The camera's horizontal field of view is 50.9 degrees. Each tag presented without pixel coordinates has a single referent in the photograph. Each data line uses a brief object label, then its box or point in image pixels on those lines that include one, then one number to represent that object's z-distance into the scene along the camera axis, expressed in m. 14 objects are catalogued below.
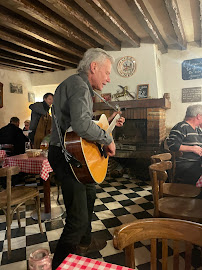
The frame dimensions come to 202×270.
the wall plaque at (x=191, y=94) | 5.04
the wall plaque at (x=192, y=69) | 4.98
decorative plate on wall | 4.80
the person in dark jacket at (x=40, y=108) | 3.97
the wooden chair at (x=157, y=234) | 0.85
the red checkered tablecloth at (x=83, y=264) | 0.72
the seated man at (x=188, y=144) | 2.87
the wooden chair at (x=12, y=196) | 2.02
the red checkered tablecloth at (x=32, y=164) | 2.58
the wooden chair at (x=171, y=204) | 1.81
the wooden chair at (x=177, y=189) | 2.32
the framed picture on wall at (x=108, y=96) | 5.02
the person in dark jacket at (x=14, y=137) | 4.20
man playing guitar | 1.39
